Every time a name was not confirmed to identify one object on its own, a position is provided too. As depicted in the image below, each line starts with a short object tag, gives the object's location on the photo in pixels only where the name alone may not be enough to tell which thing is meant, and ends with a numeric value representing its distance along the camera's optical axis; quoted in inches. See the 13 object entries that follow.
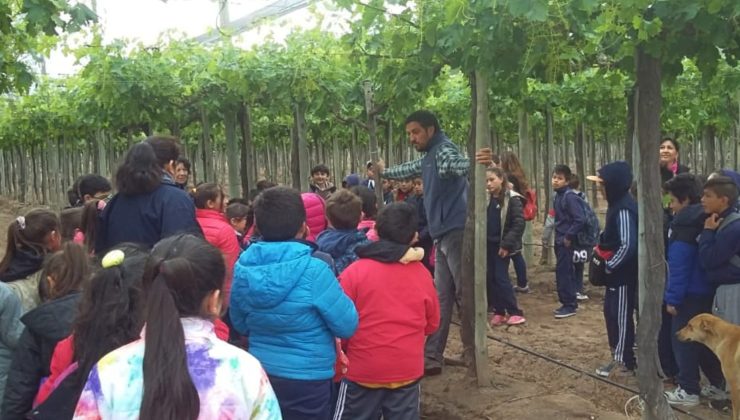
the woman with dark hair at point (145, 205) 159.6
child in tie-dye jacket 78.3
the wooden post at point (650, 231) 178.2
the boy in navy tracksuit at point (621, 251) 245.4
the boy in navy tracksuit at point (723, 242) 211.9
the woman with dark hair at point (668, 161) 287.1
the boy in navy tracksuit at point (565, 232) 347.6
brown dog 200.7
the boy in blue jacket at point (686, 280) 227.1
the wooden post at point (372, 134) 301.0
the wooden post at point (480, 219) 217.9
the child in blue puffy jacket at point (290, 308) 140.3
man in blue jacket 243.0
